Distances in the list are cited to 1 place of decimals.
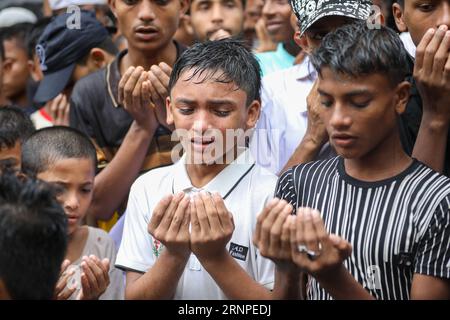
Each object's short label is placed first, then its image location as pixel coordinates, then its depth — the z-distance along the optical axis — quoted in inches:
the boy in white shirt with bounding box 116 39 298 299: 142.9
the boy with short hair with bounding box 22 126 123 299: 170.6
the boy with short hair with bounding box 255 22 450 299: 128.6
